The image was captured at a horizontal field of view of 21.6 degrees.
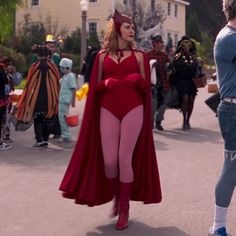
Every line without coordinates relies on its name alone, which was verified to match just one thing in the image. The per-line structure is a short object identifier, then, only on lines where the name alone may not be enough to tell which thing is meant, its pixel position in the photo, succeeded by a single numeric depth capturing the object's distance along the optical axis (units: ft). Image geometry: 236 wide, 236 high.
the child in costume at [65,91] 35.68
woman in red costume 18.03
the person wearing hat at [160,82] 42.39
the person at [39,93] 33.86
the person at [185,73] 42.68
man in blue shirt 15.88
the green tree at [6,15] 65.00
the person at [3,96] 33.01
